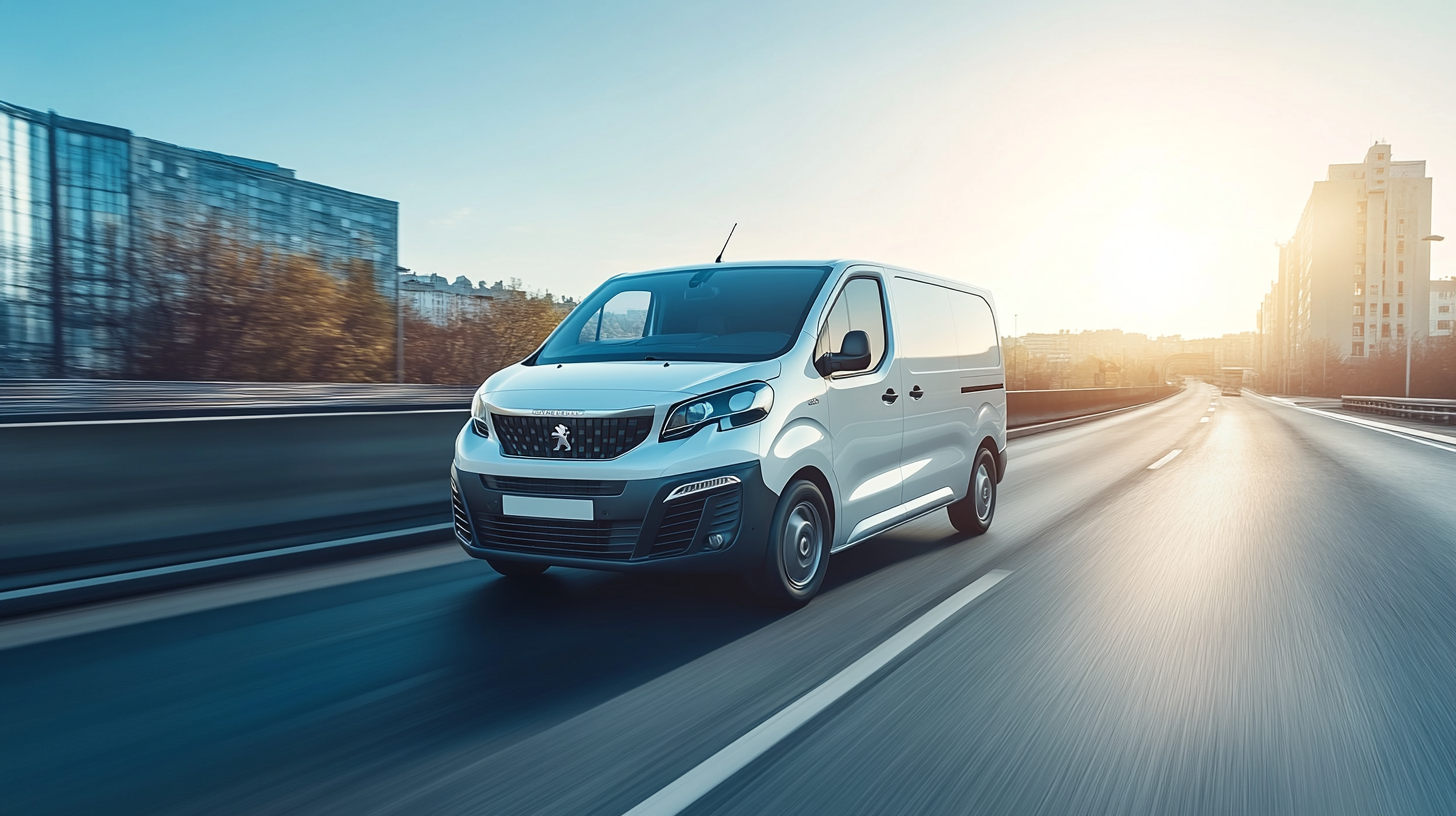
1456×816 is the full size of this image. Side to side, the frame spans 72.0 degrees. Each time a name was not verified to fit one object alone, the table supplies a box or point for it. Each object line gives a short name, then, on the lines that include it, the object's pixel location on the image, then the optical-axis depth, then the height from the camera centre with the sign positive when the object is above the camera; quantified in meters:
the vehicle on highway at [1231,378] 146.60 +0.05
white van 4.74 -0.27
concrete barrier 5.62 -0.73
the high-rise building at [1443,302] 161.75 +12.51
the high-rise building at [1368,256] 123.94 +15.38
